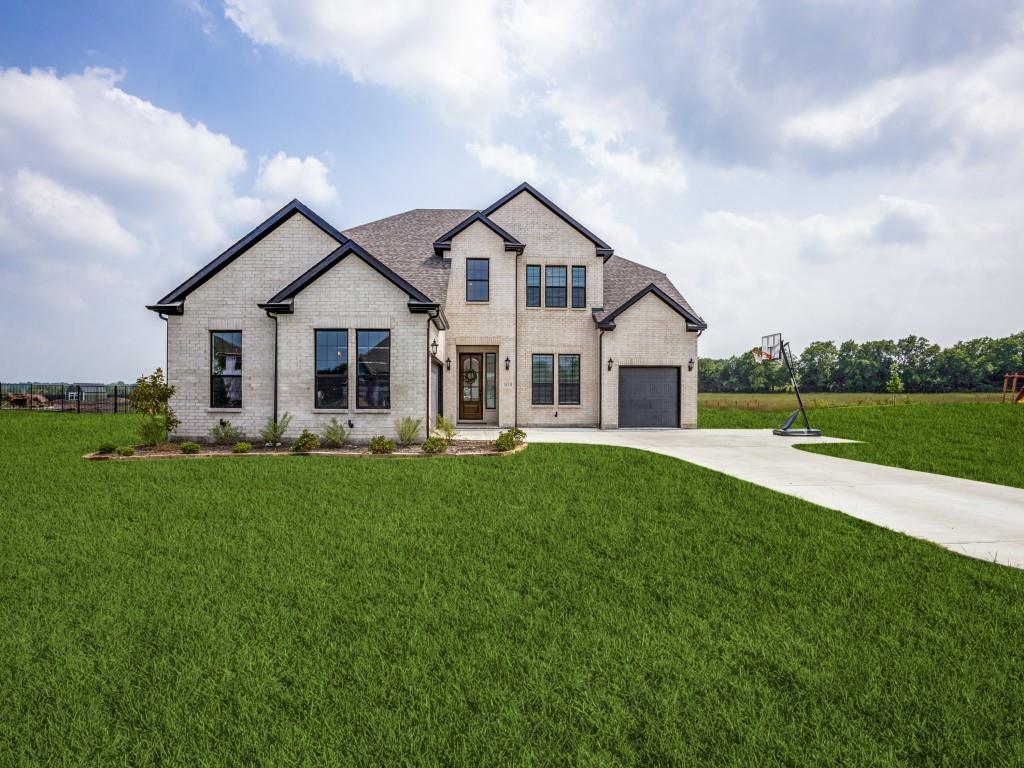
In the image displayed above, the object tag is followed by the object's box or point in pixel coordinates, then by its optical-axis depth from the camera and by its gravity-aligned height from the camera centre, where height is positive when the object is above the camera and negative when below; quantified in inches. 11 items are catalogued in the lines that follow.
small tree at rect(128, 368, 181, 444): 517.7 -10.3
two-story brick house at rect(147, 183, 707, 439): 547.2 +85.6
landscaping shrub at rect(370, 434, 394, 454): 486.0 -50.4
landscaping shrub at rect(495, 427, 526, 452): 484.4 -46.0
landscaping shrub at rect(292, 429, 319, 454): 485.4 -47.3
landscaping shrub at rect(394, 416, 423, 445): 523.5 -37.6
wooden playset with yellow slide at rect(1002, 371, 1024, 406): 1147.9 -4.9
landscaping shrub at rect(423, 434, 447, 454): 483.5 -50.5
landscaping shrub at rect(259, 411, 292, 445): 515.8 -39.0
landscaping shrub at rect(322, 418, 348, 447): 514.3 -42.8
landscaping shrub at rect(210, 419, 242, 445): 536.1 -42.6
